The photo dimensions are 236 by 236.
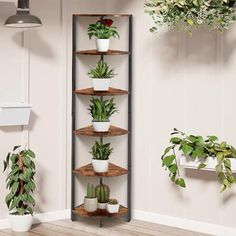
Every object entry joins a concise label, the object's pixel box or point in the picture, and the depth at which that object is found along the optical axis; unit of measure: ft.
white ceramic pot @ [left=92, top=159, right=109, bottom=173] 15.74
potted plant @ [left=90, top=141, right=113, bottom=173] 15.75
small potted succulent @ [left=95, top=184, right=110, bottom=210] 16.07
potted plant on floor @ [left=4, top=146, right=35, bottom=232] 14.92
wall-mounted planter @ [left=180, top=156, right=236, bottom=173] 13.87
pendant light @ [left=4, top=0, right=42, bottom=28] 13.80
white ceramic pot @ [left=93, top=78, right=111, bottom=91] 15.66
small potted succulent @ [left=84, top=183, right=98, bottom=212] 15.81
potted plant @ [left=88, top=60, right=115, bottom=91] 15.67
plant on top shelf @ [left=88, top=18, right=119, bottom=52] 15.71
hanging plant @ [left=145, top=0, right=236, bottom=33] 12.68
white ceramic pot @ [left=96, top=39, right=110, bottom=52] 15.71
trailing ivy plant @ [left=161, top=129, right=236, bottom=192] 13.79
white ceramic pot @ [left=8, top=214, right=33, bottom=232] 15.11
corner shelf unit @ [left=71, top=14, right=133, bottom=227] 15.78
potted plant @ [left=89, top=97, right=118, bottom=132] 15.66
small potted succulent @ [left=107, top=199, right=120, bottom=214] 15.80
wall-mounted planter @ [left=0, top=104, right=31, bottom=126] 15.11
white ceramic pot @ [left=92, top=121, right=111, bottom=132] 15.66
